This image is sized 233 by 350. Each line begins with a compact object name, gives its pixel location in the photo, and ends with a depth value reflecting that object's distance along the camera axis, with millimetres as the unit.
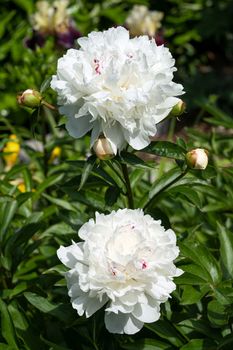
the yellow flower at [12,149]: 1779
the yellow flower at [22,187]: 1719
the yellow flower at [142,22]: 2641
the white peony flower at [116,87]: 1076
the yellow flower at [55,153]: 1797
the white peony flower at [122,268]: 1038
